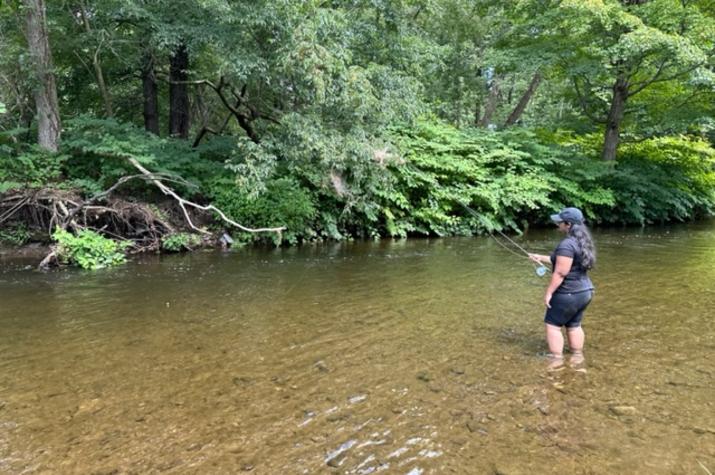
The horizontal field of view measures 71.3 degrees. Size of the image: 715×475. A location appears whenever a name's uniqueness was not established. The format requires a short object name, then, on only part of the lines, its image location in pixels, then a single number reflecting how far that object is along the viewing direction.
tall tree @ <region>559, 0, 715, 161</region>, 12.95
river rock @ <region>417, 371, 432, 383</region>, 4.39
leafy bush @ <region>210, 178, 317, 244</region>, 11.91
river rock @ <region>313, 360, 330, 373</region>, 4.58
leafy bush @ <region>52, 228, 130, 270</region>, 9.15
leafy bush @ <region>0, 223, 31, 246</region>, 10.24
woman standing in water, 4.65
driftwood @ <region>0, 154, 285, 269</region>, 10.06
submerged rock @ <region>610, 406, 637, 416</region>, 3.78
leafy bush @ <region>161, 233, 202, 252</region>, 10.73
